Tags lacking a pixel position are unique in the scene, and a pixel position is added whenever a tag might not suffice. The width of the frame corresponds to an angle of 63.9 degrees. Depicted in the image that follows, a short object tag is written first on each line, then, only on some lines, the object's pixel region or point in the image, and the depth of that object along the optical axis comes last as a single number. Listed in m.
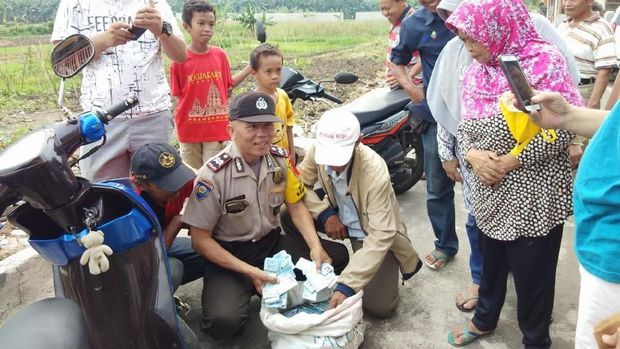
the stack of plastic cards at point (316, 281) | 2.23
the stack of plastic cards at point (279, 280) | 2.19
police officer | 2.28
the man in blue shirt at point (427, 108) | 2.75
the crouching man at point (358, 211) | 2.31
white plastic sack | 2.07
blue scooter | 1.18
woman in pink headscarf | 1.82
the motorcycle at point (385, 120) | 3.67
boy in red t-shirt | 3.39
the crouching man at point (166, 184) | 2.09
